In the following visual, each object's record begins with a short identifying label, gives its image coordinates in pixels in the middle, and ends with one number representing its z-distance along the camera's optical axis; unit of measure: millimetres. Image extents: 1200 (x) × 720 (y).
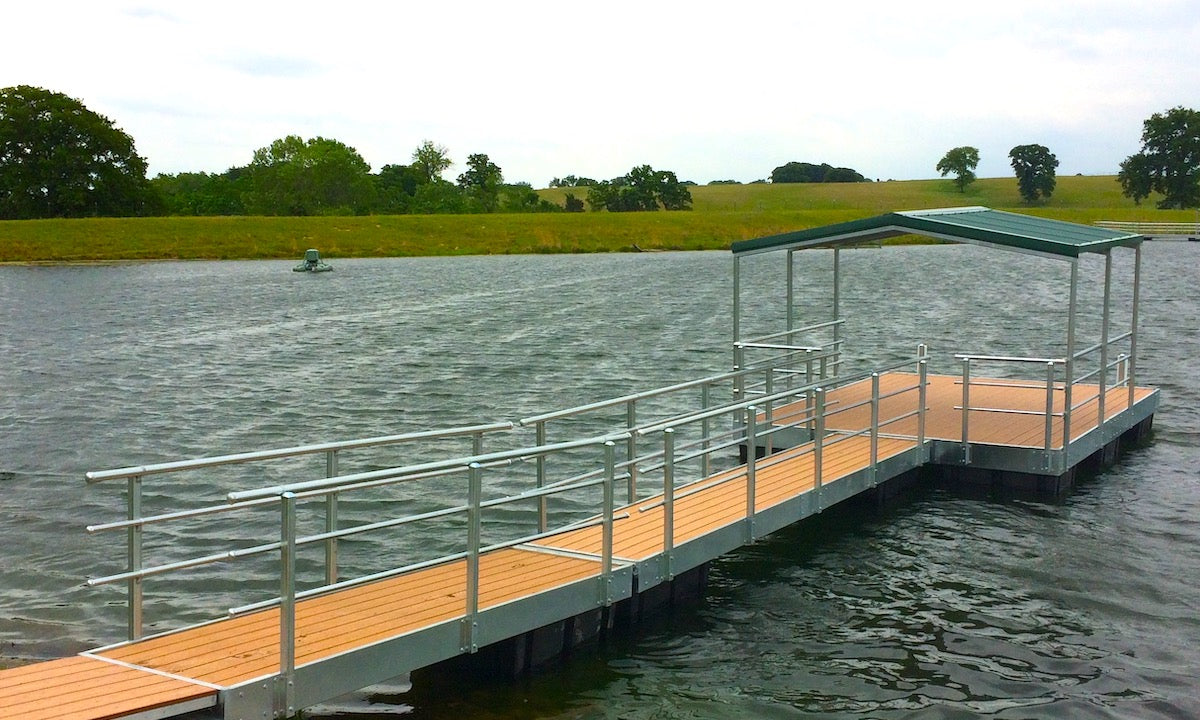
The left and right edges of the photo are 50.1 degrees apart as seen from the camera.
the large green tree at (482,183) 152875
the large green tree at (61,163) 100250
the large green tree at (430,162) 170000
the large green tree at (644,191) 150125
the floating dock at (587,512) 8039
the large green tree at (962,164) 176750
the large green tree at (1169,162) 142875
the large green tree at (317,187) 145625
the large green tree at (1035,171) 168000
